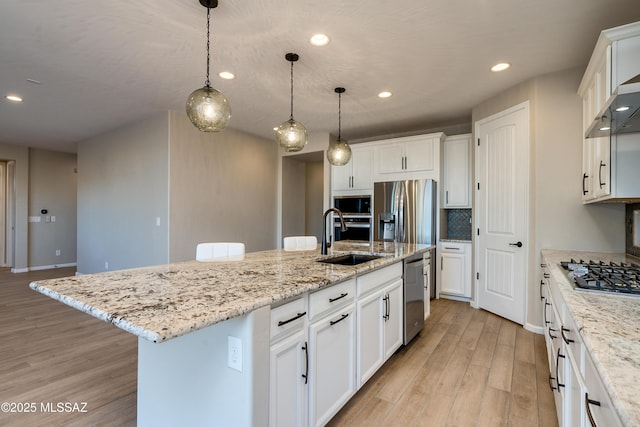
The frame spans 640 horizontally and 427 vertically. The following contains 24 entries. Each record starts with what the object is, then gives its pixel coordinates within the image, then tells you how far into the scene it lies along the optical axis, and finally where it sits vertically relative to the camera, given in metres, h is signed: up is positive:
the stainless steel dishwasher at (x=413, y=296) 2.63 -0.73
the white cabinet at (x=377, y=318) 1.96 -0.74
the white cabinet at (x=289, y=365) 1.26 -0.65
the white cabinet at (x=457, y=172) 4.42 +0.64
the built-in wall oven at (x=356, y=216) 5.03 -0.01
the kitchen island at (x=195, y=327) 1.02 -0.37
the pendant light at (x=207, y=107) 2.00 +0.71
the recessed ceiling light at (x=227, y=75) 3.12 +1.44
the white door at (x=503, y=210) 3.28 +0.06
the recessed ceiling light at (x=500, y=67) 2.91 +1.43
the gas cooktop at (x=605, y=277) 1.36 -0.32
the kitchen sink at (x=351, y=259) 2.49 -0.37
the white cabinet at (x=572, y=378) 0.80 -0.57
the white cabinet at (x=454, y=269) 4.27 -0.77
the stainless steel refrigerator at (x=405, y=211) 4.38 +0.06
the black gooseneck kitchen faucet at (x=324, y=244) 2.48 -0.24
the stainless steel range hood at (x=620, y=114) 1.33 +0.52
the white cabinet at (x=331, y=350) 1.51 -0.73
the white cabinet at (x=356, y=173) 5.11 +0.71
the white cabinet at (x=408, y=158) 4.52 +0.89
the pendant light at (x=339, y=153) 3.22 +0.65
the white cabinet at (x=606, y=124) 1.66 +0.54
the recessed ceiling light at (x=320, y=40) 2.44 +1.42
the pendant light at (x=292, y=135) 2.56 +0.67
